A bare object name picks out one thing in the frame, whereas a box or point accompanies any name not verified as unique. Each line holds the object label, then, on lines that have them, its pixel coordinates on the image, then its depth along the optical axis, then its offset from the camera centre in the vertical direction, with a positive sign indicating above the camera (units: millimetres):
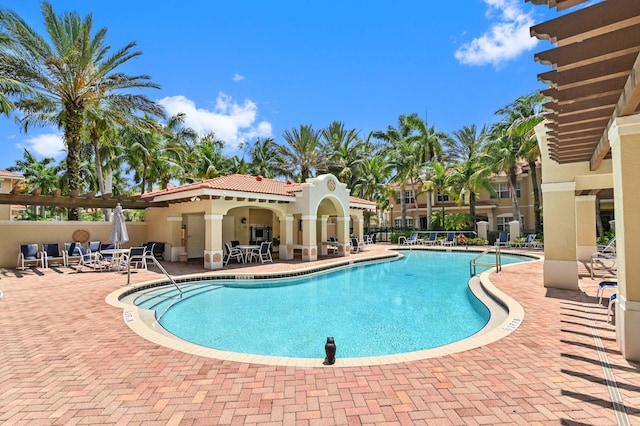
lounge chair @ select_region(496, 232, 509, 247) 26859 -1589
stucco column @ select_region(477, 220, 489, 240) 29578 -898
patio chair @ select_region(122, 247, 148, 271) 15406 -1532
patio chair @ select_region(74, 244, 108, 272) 14758 -1605
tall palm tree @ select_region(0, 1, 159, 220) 15586 +7843
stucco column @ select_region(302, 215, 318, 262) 19188 -824
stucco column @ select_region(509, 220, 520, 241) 26961 -865
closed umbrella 13016 -146
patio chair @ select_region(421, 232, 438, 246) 29906 -1752
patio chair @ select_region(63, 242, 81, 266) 16417 -1276
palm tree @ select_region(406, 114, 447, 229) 34875 +8805
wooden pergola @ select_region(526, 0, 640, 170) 3335 +1858
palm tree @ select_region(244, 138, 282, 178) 38312 +7919
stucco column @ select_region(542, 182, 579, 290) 9445 -447
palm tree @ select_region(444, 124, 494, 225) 28594 +5481
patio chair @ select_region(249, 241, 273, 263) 17944 -1578
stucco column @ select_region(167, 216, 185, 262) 18969 -680
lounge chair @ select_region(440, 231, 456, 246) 28719 -1692
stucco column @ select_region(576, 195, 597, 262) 14234 -437
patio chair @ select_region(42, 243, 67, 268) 15408 -1308
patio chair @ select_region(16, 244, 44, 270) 15273 -1283
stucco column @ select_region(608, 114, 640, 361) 4629 -108
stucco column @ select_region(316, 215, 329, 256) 24953 -402
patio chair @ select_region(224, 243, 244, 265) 17550 -1604
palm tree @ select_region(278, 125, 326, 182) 32688 +7262
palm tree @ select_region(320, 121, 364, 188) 34938 +7868
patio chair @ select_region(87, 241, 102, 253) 16886 -980
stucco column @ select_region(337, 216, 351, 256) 22078 -977
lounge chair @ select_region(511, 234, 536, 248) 25147 -1767
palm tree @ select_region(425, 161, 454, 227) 31125 +3860
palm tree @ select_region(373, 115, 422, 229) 31719 +5722
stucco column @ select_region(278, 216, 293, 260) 19625 -823
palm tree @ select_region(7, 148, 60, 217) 38406 +6213
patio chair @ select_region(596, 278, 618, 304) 7559 -1525
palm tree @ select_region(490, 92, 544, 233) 24453 +5810
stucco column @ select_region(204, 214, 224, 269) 15695 -871
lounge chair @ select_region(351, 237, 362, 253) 24159 -1750
